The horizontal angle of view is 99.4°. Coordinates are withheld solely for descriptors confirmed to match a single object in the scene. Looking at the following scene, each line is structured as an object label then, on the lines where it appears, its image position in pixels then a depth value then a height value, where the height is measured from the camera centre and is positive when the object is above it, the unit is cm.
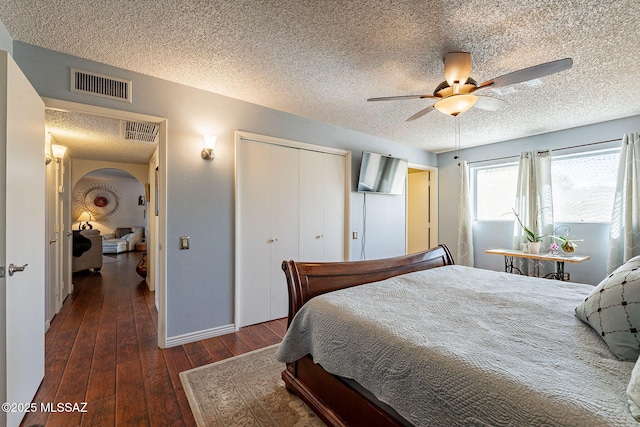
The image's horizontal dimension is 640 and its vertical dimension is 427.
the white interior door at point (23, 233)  139 -9
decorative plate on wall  834 +54
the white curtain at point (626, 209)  309 +5
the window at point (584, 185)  342 +38
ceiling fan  175 +88
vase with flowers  339 -37
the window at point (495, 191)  430 +39
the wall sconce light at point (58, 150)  357 +90
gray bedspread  79 -52
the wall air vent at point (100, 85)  210 +106
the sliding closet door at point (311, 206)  338 +12
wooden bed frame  129 -86
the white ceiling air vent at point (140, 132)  319 +107
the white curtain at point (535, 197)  378 +24
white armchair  791 -69
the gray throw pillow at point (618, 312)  99 -41
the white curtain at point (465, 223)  457 -15
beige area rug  160 -120
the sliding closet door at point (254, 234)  293 -20
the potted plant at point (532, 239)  365 -35
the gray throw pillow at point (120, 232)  887 -50
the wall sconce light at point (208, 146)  262 +68
